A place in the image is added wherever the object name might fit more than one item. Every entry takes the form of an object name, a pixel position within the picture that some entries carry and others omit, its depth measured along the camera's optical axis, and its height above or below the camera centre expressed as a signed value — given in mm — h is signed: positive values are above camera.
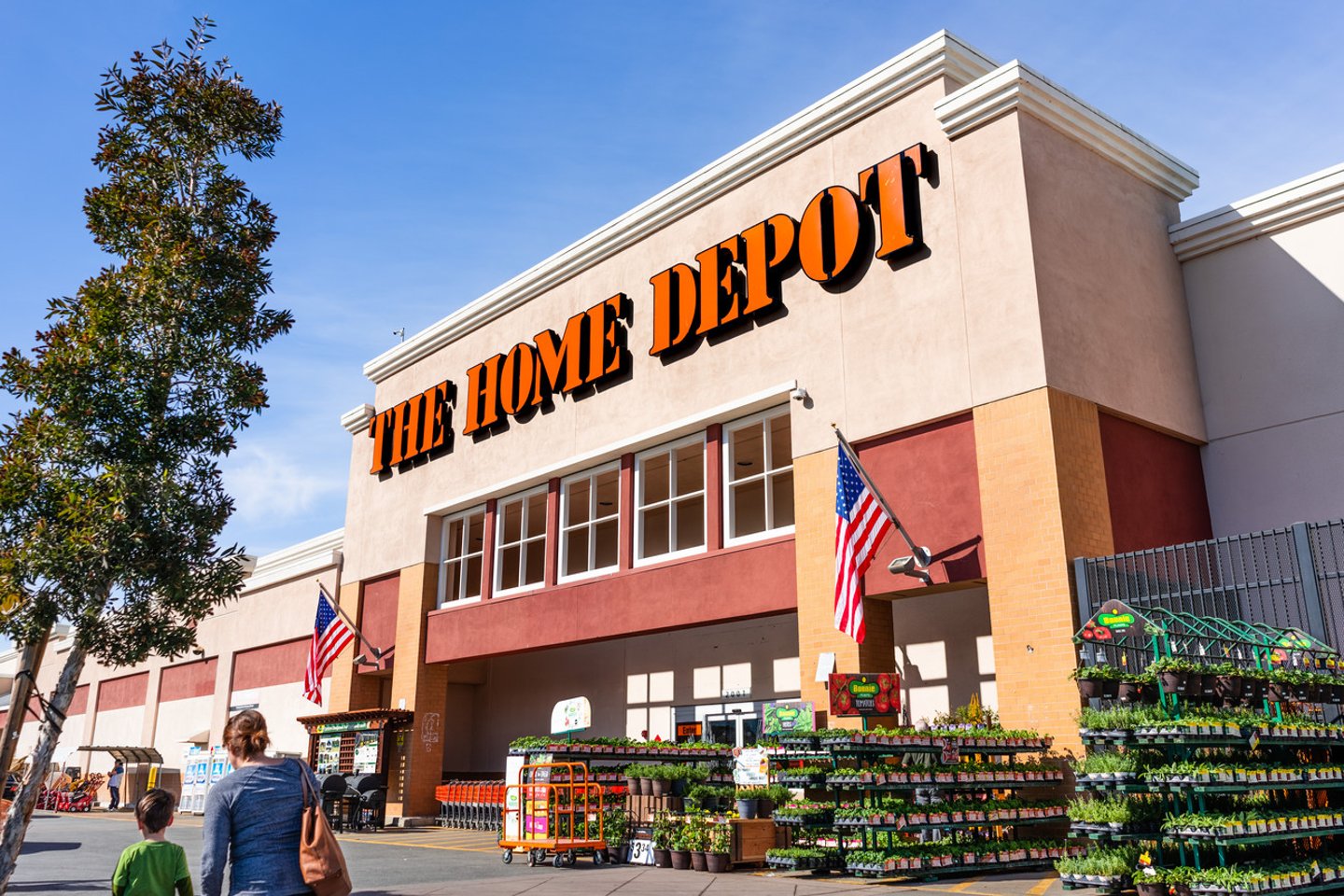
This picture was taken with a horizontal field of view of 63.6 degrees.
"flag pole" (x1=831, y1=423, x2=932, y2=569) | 15891 +3585
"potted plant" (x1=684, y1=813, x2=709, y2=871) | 14836 -975
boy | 6445 -530
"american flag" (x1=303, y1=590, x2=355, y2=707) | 28141 +3170
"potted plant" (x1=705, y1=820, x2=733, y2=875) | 14594 -1095
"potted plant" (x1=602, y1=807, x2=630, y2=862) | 16438 -1009
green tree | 10727 +3761
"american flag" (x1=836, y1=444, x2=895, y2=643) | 16203 +3320
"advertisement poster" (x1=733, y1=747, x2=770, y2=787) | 15531 -42
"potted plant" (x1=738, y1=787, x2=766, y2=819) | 15047 -513
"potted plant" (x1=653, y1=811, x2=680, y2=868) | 15445 -1007
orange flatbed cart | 16047 -742
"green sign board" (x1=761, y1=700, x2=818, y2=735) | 16203 +696
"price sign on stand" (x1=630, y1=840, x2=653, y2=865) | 16078 -1234
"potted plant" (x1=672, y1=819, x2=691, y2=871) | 15050 -1120
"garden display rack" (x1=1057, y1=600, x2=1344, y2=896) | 9922 -189
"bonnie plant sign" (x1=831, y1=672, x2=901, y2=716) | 14617 +931
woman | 5266 -299
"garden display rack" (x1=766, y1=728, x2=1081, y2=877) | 12609 -499
